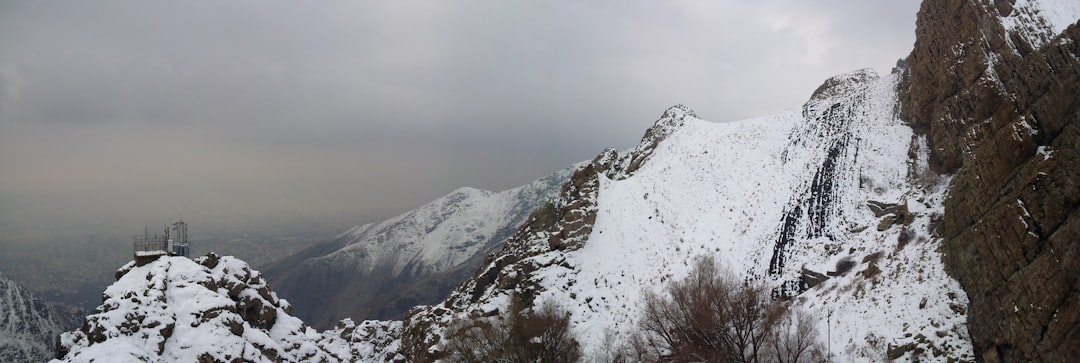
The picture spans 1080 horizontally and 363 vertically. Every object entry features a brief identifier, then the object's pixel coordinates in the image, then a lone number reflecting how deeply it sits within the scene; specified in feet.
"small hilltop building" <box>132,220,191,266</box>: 105.70
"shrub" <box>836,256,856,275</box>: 93.20
